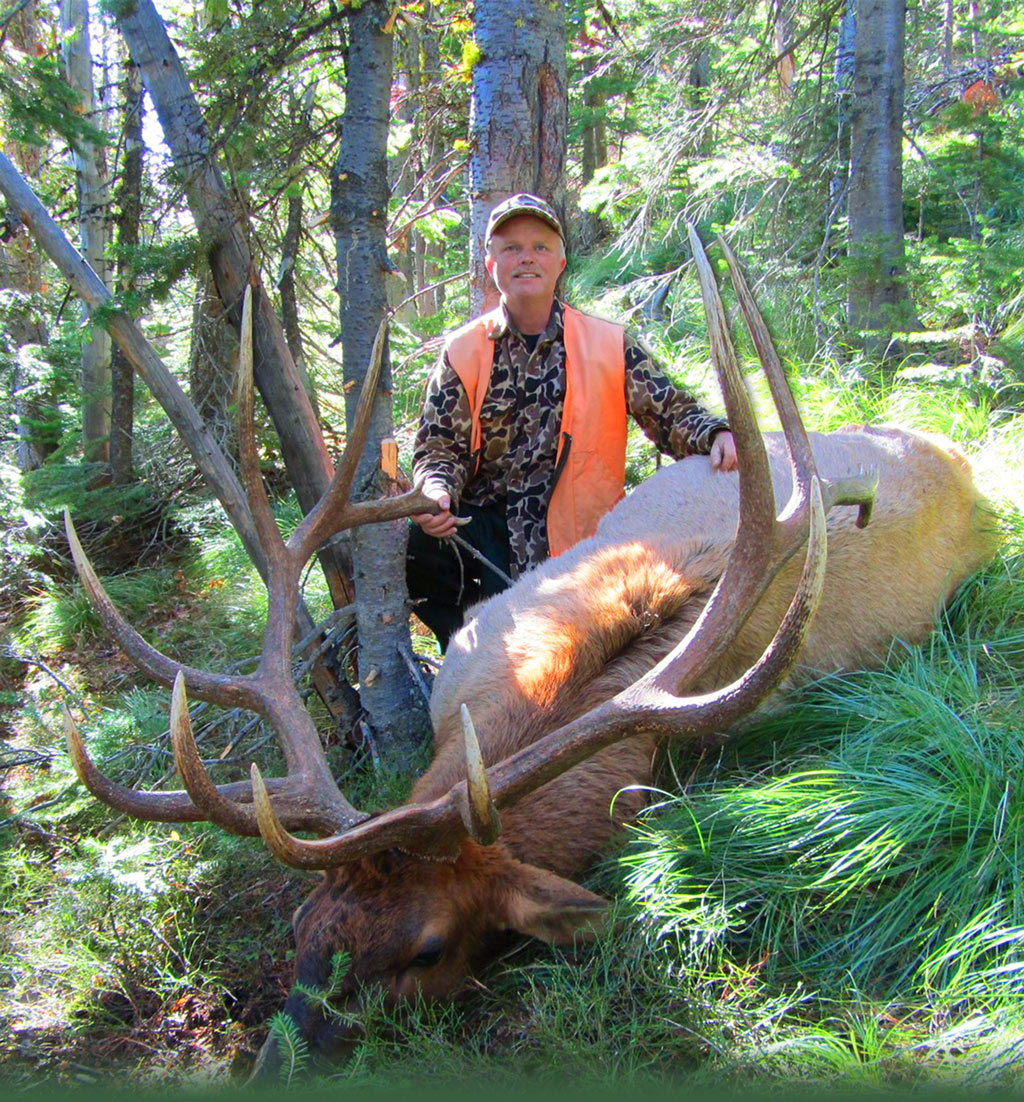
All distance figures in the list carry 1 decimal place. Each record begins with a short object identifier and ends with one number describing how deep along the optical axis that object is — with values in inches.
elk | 107.4
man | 189.2
